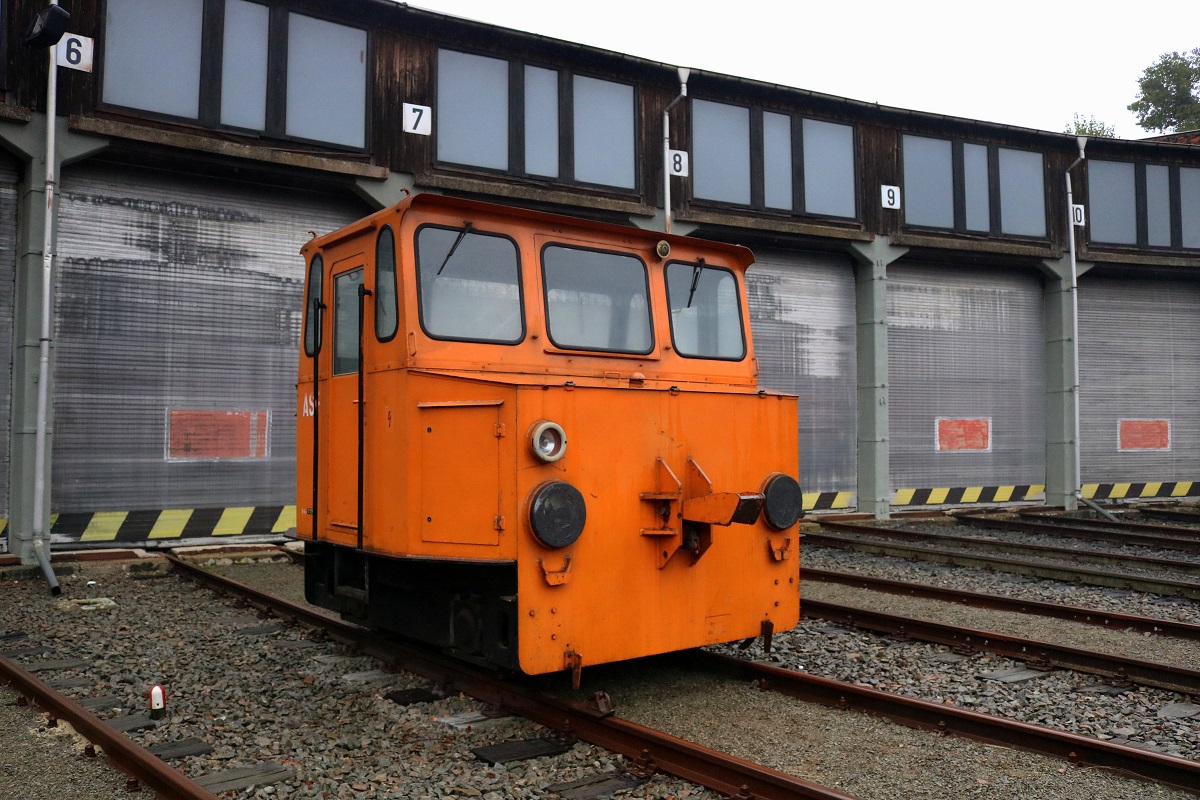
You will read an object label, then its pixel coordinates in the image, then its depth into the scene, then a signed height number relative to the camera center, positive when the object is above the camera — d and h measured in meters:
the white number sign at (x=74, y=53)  10.18 +4.26
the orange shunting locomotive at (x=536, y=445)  4.51 -0.02
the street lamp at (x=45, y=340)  9.91 +1.08
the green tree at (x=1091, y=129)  48.01 +16.28
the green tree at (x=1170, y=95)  37.56 +14.20
